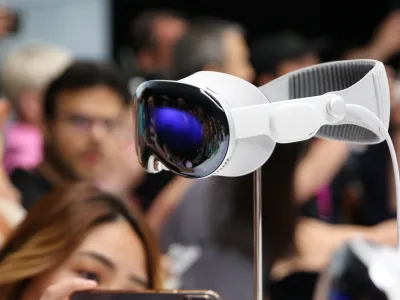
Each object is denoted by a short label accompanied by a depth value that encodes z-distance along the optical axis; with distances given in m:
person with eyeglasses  1.90
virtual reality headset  1.13
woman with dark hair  1.40
